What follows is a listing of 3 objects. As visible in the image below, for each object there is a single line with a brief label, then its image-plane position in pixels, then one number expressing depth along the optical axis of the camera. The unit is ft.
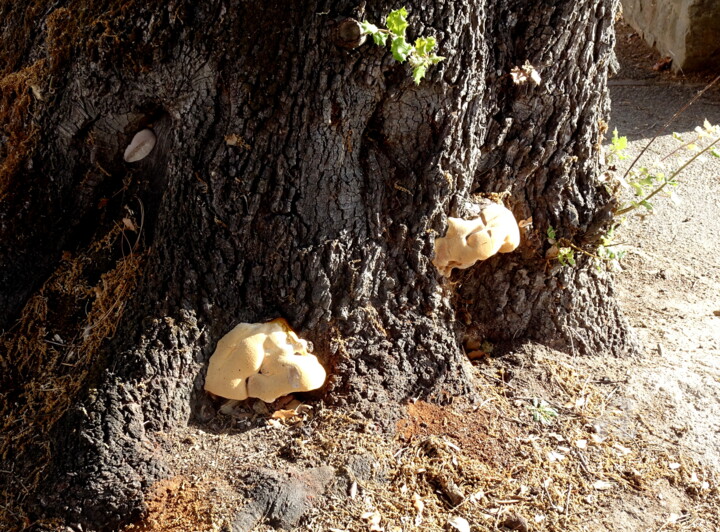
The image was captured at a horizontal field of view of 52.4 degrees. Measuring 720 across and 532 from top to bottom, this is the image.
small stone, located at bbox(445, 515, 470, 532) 9.52
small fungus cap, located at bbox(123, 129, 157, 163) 10.85
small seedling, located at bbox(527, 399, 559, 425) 11.25
